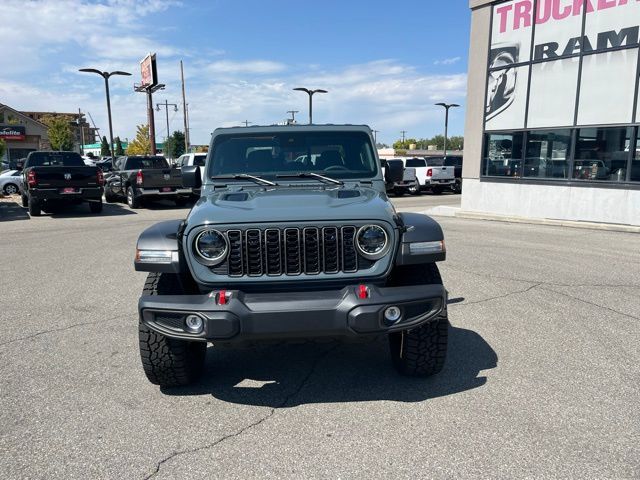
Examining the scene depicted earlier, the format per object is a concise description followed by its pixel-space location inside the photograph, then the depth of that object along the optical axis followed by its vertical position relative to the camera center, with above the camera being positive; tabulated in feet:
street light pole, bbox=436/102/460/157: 134.92 +10.19
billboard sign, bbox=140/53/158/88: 128.26 +19.16
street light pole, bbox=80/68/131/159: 95.56 +13.77
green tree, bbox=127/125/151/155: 243.60 +3.75
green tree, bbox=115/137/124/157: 278.77 -0.93
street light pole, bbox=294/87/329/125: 117.04 +12.64
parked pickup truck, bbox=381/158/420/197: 77.36 -5.32
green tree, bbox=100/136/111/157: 282.15 -0.11
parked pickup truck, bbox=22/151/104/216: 48.38 -2.97
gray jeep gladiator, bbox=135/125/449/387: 10.15 -2.73
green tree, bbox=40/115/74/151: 216.74 +6.44
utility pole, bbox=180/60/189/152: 188.14 +14.45
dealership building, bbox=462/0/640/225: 41.29 +3.14
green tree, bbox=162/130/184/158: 273.66 +3.11
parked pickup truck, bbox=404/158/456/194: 79.46 -4.35
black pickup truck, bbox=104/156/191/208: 55.72 -3.48
